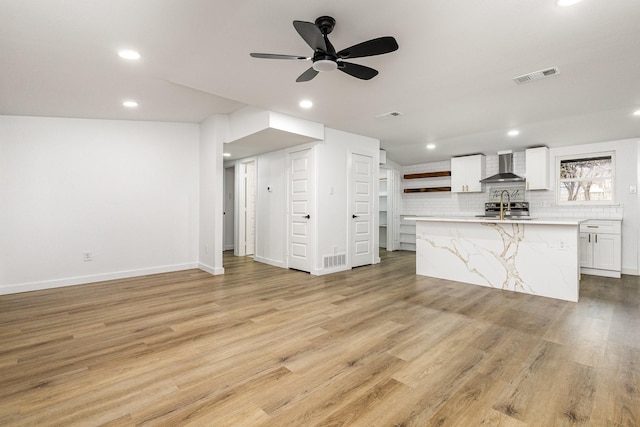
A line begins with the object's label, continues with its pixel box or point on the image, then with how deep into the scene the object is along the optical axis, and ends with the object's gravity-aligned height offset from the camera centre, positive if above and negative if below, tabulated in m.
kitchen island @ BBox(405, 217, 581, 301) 3.86 -0.62
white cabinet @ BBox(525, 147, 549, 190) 6.11 +0.84
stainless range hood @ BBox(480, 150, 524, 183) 6.44 +0.86
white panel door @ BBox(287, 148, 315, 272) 5.41 +0.01
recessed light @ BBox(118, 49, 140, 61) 2.74 +1.42
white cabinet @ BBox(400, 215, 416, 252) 8.30 -0.68
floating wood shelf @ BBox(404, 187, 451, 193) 7.85 +0.54
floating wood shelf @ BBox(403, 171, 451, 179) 7.81 +0.93
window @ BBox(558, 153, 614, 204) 5.77 +0.59
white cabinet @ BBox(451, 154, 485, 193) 7.04 +0.86
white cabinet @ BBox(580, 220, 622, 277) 5.19 -0.66
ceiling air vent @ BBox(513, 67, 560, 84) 3.06 +1.38
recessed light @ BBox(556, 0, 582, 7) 2.03 +1.38
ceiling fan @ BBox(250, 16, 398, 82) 2.11 +1.20
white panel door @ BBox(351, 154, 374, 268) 5.93 +0.00
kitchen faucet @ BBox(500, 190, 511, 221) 6.63 +0.11
